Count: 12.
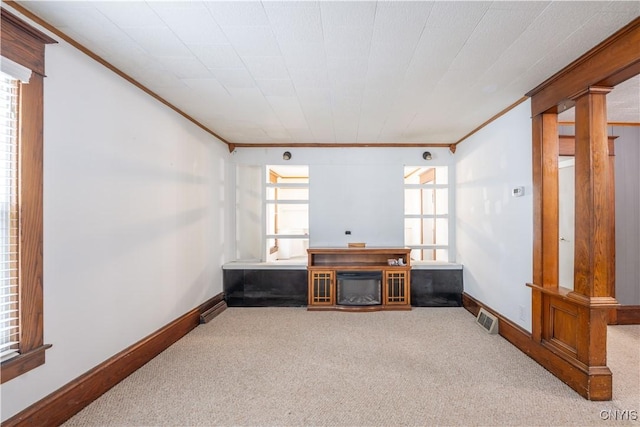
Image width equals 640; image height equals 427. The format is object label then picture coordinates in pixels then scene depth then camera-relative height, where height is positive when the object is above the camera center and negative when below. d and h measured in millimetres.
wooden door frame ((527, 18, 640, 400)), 2086 -127
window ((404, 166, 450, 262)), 5043 +40
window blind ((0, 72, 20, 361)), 1668 -28
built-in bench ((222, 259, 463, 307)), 4641 -1071
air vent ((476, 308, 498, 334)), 3471 -1267
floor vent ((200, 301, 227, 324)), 3879 -1340
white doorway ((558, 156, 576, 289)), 3836 -29
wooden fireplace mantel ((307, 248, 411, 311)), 4539 -994
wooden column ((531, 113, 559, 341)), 2771 +90
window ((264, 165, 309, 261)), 6199 -72
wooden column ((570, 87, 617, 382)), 2248 -142
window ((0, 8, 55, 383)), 1692 +104
